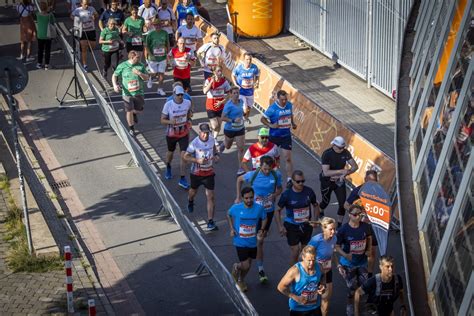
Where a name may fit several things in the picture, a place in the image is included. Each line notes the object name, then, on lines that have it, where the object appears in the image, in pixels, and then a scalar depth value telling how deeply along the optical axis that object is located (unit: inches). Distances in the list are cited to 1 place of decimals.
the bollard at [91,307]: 512.6
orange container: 1157.7
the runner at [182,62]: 900.6
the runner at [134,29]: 997.2
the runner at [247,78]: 855.1
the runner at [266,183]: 632.4
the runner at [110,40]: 969.5
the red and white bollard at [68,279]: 567.8
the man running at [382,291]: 521.9
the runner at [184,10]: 1050.8
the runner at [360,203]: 577.1
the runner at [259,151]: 684.7
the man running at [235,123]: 771.4
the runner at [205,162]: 689.0
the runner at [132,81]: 836.0
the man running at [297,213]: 606.2
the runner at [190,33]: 979.3
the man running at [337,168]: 673.0
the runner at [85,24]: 1024.2
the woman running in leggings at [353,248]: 569.3
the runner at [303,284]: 515.2
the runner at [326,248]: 555.2
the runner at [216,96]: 820.6
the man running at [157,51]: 944.3
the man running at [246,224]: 587.5
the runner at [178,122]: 758.5
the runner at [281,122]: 743.1
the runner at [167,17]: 1051.3
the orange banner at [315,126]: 709.9
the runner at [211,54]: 917.2
